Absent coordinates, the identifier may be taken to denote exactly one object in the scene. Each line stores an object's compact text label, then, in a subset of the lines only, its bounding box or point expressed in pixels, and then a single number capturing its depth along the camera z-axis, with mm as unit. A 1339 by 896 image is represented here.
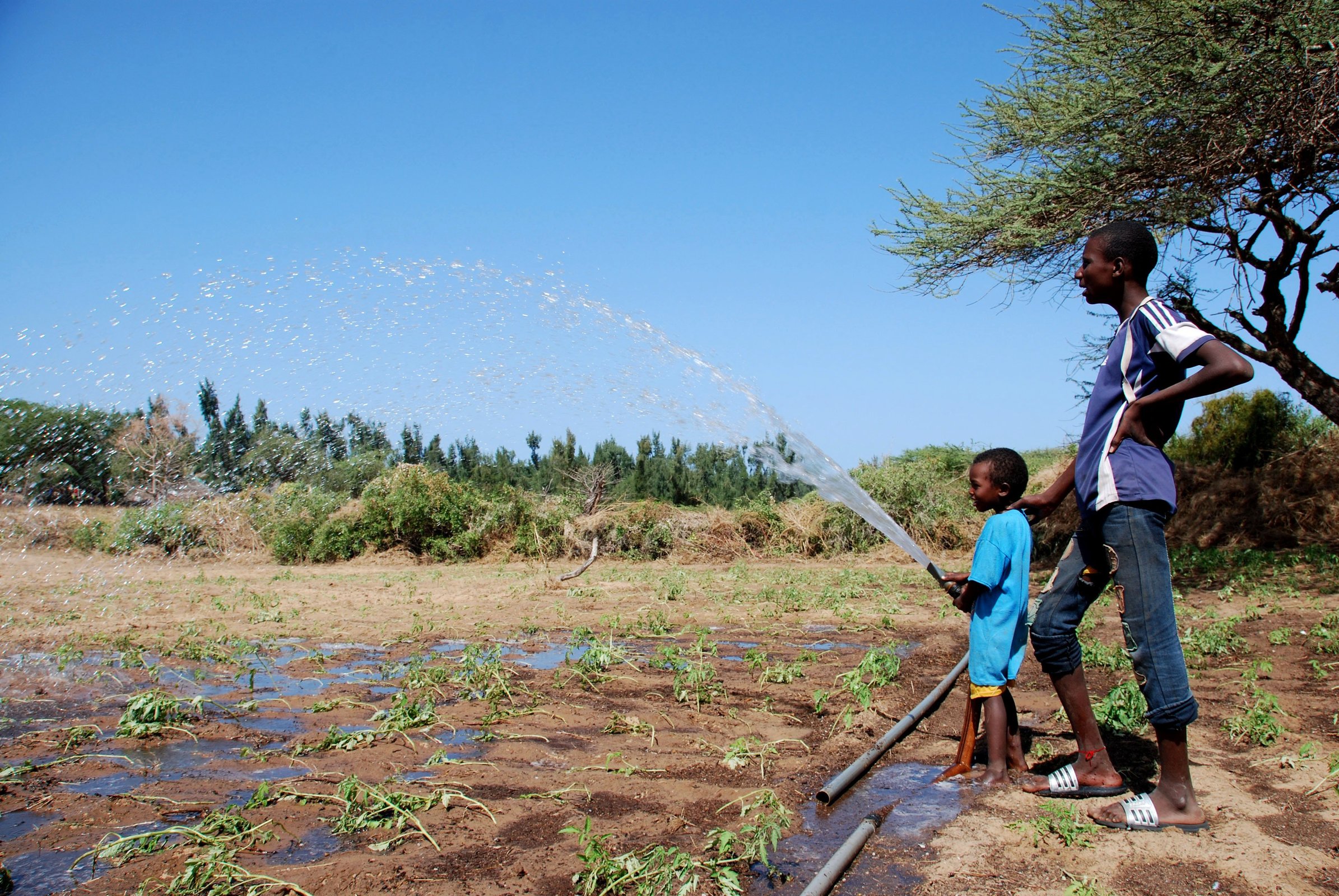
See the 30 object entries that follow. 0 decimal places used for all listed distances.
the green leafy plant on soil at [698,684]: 5457
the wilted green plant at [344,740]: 4441
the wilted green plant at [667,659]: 6682
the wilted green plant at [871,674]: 5344
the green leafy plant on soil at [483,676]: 5589
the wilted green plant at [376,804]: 3240
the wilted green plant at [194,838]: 2959
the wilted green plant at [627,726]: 4680
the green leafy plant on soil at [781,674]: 6062
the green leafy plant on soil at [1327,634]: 6266
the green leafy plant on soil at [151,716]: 4727
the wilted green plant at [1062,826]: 2992
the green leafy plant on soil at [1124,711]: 4379
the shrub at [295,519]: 19453
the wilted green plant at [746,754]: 4047
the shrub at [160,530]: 20016
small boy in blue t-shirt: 3660
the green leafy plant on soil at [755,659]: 6543
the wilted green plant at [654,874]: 2609
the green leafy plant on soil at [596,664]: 6145
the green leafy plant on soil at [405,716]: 4770
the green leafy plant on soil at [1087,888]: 2541
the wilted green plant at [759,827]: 2820
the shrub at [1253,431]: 15078
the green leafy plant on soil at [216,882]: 2682
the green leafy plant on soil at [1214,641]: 6426
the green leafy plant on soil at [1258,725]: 4117
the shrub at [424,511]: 19156
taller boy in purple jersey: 3039
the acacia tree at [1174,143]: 8789
